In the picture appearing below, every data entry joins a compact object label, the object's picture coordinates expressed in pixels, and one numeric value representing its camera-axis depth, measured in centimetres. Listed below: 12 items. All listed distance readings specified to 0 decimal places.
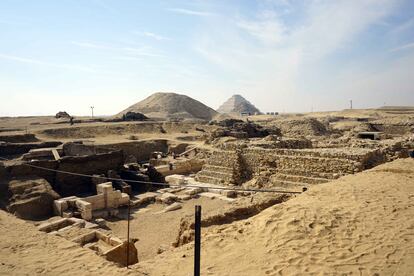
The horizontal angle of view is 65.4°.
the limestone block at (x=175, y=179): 1894
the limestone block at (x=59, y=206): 1318
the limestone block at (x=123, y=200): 1516
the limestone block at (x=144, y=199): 1545
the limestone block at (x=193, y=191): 1667
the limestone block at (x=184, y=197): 1586
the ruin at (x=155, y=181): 1030
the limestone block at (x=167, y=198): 1544
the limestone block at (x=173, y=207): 1443
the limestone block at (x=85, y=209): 1298
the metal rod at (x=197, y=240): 401
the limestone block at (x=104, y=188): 1462
